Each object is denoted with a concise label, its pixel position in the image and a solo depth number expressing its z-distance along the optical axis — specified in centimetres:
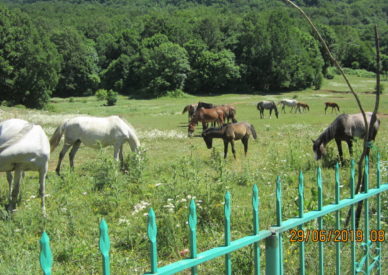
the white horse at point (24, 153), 675
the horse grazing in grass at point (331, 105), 3309
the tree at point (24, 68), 4331
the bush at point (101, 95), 5694
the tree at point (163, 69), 6650
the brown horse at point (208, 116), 2158
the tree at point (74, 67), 6988
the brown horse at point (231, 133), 1308
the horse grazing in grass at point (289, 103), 3582
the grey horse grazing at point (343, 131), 1141
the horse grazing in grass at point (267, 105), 2953
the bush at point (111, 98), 4844
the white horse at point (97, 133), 1087
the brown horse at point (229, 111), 2459
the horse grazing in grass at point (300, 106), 3480
